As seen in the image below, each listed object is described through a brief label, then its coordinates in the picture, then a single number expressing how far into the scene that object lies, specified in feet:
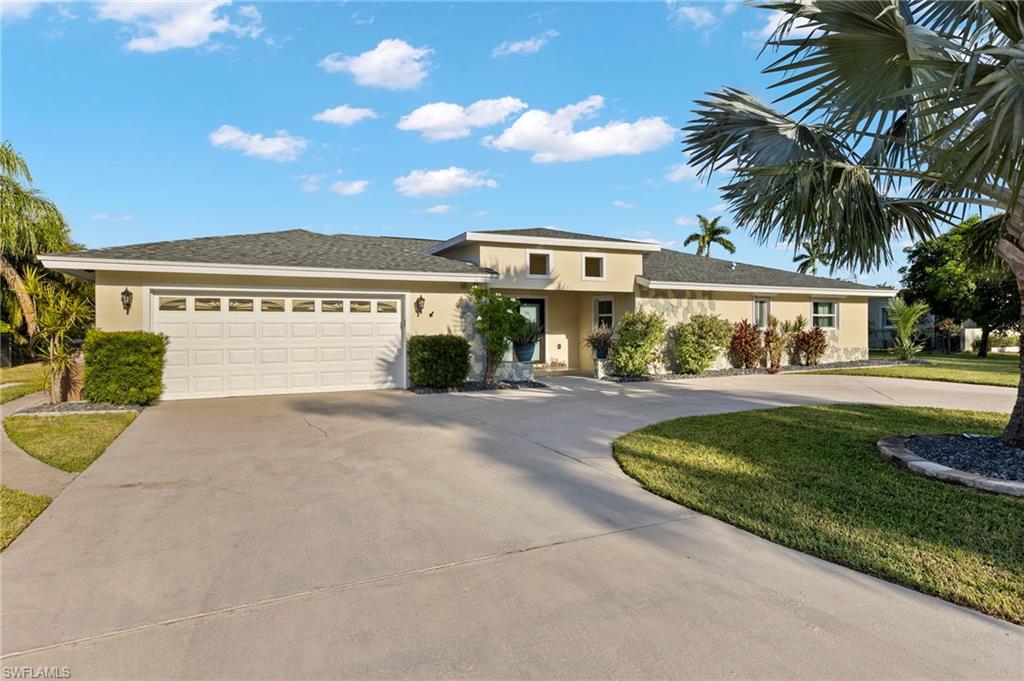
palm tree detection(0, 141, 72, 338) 54.95
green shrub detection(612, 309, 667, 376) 45.73
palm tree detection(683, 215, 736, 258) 125.70
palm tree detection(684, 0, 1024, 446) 12.30
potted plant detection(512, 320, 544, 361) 45.21
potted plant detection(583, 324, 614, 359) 47.34
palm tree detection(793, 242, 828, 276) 112.50
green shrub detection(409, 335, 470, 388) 39.55
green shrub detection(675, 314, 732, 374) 49.98
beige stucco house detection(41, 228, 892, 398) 34.94
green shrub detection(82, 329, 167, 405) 31.55
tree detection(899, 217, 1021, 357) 72.23
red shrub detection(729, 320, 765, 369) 53.62
